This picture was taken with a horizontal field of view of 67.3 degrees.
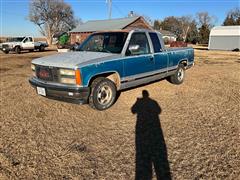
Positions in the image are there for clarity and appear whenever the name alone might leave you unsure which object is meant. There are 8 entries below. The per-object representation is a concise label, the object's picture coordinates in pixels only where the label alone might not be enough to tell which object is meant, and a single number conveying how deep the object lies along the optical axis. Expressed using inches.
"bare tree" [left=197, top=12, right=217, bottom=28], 2867.5
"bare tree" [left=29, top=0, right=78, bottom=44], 1810.8
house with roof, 1129.1
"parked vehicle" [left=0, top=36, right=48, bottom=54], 811.1
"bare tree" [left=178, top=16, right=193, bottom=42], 2505.1
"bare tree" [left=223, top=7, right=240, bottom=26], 1870.6
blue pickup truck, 149.9
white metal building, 1113.4
